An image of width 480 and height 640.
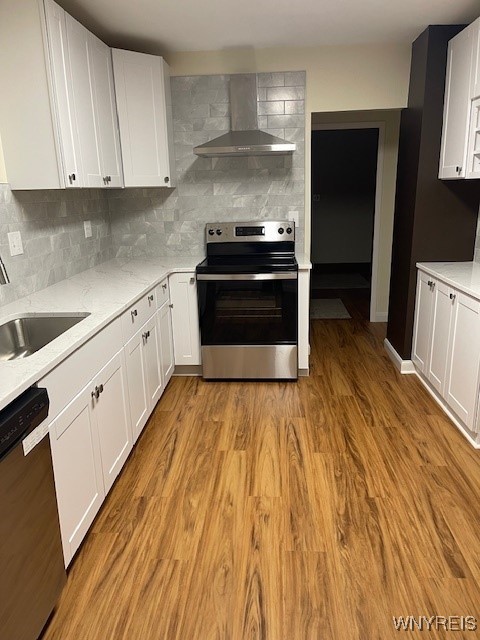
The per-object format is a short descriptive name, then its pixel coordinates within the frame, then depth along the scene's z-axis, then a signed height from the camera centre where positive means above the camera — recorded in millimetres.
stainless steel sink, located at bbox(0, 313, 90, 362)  2076 -531
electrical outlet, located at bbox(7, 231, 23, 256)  2369 -163
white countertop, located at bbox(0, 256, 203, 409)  1438 -454
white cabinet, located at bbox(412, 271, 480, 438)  2486 -856
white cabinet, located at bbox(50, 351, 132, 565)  1659 -959
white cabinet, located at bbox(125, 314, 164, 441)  2482 -942
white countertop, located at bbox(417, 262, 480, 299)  2514 -453
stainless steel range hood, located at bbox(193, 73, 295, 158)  3221 +499
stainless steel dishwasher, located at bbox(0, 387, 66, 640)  1247 -888
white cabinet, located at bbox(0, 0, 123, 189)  2201 +557
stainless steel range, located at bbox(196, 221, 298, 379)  3258 -794
